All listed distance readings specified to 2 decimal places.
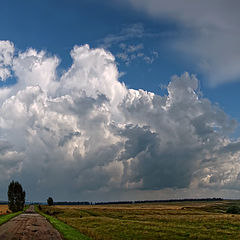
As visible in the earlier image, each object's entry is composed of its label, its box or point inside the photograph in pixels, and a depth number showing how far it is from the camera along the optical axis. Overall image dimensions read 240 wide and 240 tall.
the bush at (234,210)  127.11
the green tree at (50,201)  196.00
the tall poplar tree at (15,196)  111.57
